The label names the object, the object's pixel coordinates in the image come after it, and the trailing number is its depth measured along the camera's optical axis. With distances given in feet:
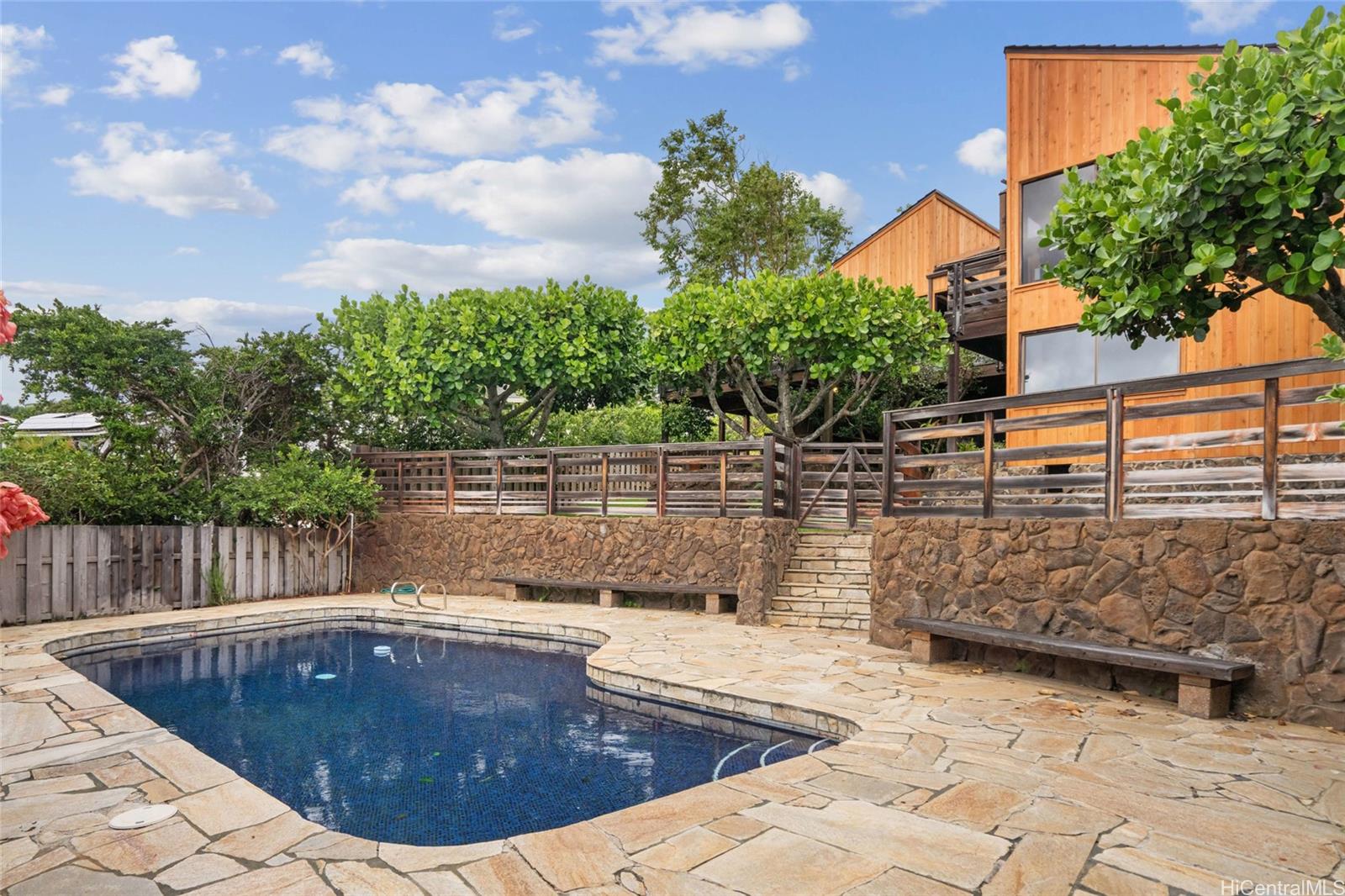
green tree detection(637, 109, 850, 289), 84.43
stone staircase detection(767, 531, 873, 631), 34.86
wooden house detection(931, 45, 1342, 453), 35.86
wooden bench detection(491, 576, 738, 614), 38.81
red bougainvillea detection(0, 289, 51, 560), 12.82
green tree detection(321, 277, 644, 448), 49.01
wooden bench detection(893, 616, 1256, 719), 19.21
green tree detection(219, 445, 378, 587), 43.06
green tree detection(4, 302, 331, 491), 42.70
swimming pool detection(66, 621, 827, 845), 15.80
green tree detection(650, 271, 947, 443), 49.16
